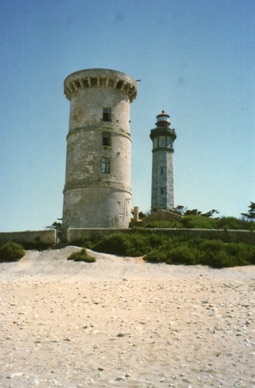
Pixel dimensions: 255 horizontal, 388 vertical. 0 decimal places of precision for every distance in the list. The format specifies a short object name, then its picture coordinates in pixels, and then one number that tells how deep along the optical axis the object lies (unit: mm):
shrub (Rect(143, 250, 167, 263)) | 19016
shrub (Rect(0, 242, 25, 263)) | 21172
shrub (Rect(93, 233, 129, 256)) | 21250
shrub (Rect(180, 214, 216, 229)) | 25812
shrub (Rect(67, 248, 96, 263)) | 19297
